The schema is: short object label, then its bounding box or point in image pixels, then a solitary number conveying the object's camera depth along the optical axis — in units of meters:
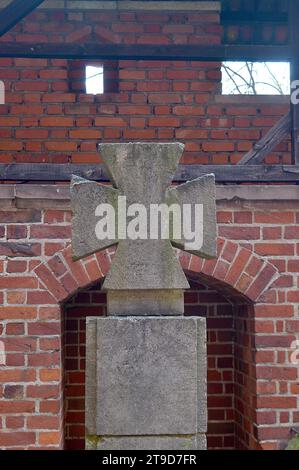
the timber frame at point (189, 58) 3.46
